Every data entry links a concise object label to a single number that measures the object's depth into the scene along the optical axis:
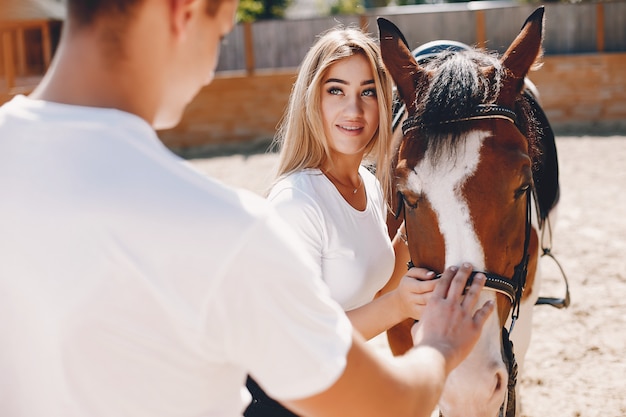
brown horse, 1.87
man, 0.87
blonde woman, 2.22
